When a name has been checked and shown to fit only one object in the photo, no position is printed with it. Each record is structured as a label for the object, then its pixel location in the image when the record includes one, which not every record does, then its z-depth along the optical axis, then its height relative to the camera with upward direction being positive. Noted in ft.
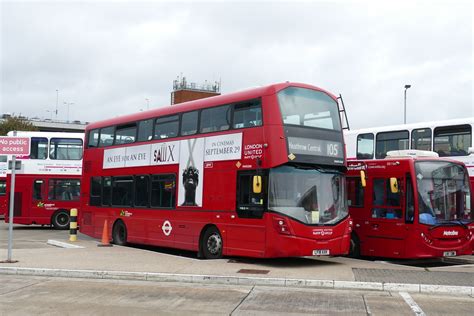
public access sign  49.19 +3.84
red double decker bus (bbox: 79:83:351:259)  42.91 +1.59
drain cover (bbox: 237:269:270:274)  40.77 -5.55
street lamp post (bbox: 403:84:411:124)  138.99 +22.18
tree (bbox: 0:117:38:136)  183.93 +21.02
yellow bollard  65.09 -4.38
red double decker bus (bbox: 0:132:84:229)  90.05 +1.64
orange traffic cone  61.77 -4.97
